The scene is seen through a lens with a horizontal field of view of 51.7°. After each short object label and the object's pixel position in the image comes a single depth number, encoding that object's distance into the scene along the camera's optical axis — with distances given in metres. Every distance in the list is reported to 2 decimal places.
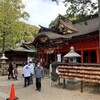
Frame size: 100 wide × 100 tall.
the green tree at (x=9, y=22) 14.53
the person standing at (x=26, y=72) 7.20
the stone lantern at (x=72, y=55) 7.33
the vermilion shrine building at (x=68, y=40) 10.34
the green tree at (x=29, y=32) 15.47
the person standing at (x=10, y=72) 10.00
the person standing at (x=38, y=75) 6.37
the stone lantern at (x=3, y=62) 12.60
